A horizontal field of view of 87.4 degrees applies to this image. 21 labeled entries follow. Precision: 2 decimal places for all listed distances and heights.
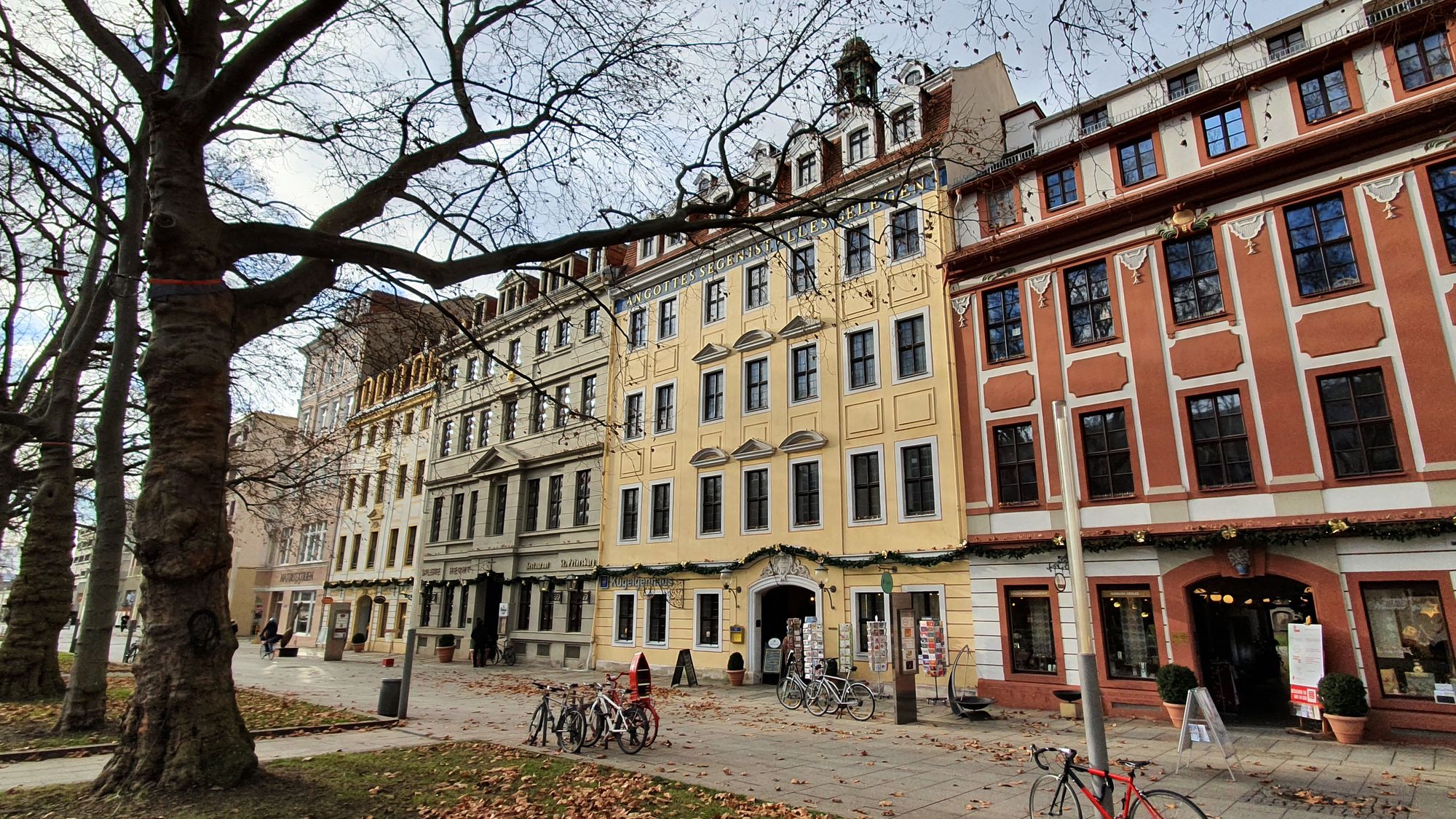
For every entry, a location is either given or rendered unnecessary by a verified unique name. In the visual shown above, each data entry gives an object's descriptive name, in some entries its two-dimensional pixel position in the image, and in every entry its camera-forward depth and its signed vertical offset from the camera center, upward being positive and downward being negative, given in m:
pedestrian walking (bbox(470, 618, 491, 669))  29.62 -1.30
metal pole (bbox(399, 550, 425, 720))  14.34 -1.04
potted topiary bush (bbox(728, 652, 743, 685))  21.95 -1.66
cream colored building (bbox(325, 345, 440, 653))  39.25 +4.48
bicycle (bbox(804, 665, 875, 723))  15.80 -1.79
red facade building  13.19 +4.70
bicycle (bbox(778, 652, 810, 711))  17.30 -1.84
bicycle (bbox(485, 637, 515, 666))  30.12 -1.68
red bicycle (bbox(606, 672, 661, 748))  11.78 -1.38
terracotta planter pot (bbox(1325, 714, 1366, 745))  12.10 -1.89
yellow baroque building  19.92 +5.30
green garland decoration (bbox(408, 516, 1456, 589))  12.74 +1.28
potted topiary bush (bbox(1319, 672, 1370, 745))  12.12 -1.54
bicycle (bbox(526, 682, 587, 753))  11.53 -1.74
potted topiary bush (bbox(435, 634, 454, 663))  32.12 -1.75
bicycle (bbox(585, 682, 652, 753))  11.48 -1.65
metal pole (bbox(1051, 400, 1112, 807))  5.75 -0.12
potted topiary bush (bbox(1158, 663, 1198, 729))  13.71 -1.39
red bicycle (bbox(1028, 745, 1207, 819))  5.50 -1.43
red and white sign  12.70 -0.97
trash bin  14.37 -1.66
